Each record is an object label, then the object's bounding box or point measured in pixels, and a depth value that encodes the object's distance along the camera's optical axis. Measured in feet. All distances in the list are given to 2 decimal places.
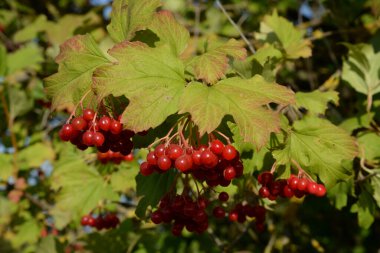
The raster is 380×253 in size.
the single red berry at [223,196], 2.09
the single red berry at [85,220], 2.73
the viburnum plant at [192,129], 1.85
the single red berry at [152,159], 1.88
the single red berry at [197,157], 1.82
